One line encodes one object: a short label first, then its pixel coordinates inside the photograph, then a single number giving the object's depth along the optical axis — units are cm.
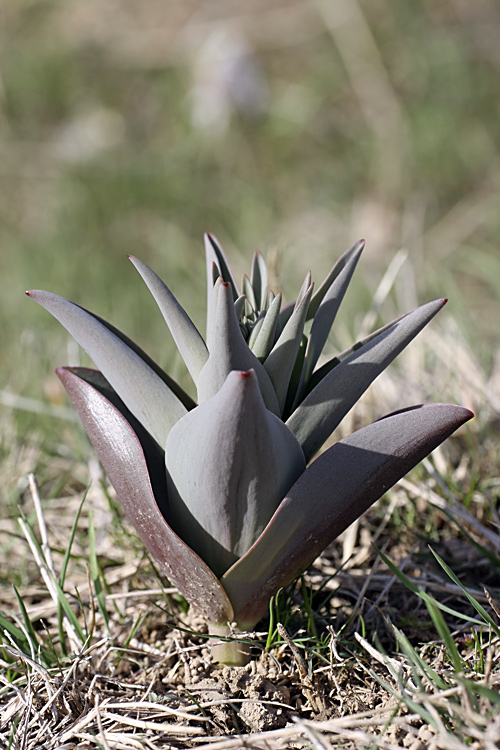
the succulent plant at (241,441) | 61
